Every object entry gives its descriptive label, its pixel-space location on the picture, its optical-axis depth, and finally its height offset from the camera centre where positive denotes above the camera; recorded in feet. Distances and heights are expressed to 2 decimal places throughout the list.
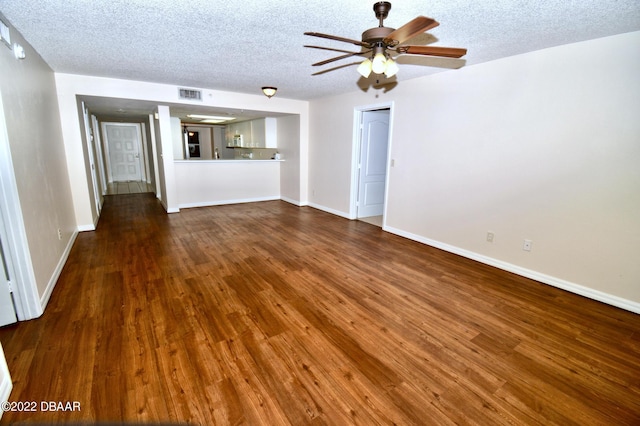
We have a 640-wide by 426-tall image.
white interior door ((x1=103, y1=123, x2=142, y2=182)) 31.73 +0.28
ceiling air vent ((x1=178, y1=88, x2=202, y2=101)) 16.48 +3.38
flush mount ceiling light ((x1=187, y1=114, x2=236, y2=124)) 32.57 +3.77
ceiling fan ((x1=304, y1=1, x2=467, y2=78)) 5.63 +2.53
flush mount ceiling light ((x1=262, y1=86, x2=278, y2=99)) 14.94 +3.32
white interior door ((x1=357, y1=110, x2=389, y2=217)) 17.75 -0.31
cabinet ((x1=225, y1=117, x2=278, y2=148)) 25.08 +2.02
